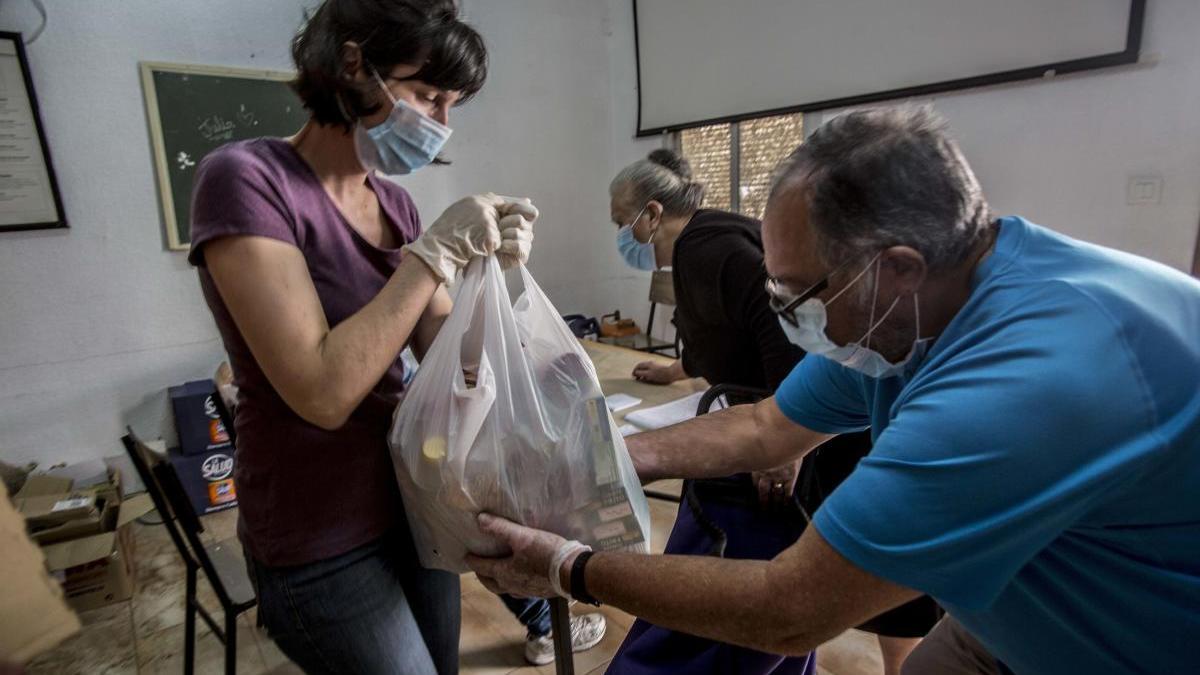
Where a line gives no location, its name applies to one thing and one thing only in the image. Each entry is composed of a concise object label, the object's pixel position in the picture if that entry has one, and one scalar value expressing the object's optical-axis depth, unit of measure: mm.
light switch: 2320
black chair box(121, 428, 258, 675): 1251
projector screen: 2426
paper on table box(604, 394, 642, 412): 2008
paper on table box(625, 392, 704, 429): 1772
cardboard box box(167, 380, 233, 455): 2666
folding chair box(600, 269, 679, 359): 4070
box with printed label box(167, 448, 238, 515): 2721
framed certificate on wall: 2422
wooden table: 2119
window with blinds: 3611
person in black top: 1189
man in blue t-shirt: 597
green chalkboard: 2727
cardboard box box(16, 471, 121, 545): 1868
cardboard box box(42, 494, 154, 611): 1915
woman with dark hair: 688
